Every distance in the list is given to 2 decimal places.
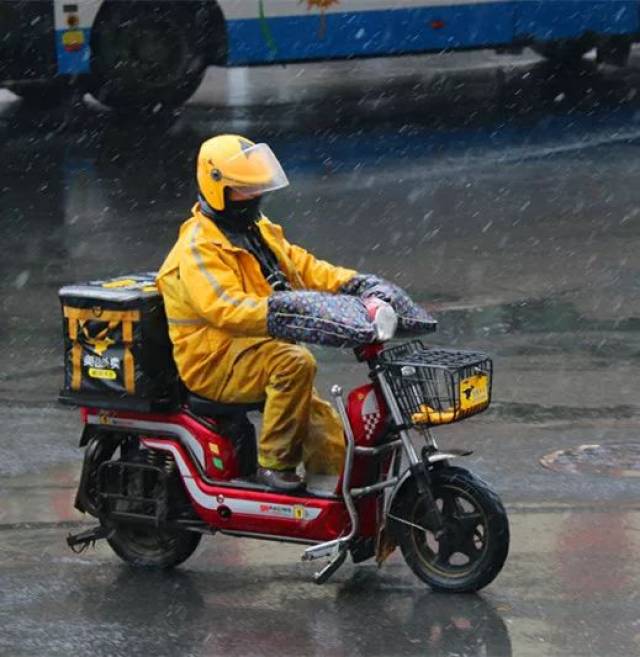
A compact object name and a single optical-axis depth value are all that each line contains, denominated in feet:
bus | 122.01
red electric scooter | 40.96
